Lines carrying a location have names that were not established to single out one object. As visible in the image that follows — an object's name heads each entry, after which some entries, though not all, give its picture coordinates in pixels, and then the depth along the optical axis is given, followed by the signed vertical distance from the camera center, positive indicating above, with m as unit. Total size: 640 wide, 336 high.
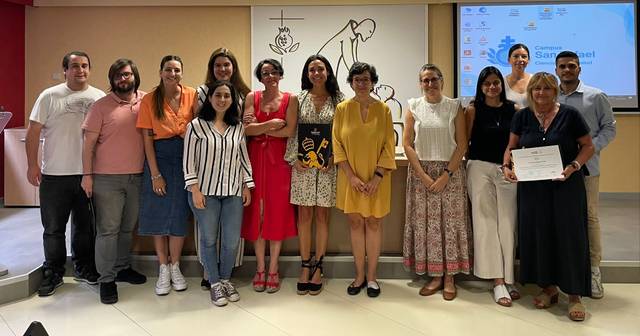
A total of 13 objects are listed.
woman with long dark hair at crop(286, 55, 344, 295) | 2.91 +0.04
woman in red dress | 2.91 +0.06
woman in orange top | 2.84 +0.05
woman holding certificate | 2.59 -0.19
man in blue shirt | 2.87 +0.29
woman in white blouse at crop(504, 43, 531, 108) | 3.17 +0.66
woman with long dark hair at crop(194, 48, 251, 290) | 2.91 +0.62
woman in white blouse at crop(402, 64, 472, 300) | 2.88 -0.10
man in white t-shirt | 2.94 +0.12
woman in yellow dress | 2.84 +0.13
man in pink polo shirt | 2.83 +0.08
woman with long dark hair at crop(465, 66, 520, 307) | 2.86 -0.15
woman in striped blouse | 2.76 -0.03
